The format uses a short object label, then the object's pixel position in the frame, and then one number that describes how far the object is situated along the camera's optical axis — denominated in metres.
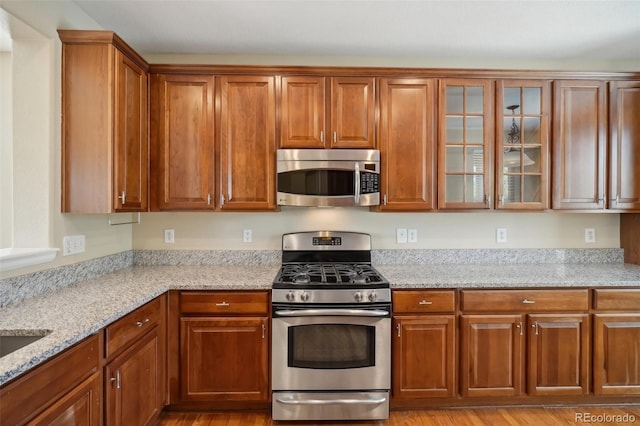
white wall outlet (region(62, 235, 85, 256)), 2.05
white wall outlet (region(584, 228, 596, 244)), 2.95
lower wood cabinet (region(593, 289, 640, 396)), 2.29
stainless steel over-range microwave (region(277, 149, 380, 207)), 2.50
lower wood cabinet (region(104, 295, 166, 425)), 1.58
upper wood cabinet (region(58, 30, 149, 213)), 2.00
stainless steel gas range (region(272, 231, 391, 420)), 2.16
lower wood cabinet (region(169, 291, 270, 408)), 2.21
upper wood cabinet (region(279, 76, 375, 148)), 2.54
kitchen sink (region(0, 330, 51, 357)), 1.34
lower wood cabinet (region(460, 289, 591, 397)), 2.28
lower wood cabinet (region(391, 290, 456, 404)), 2.24
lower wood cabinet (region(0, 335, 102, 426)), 1.06
